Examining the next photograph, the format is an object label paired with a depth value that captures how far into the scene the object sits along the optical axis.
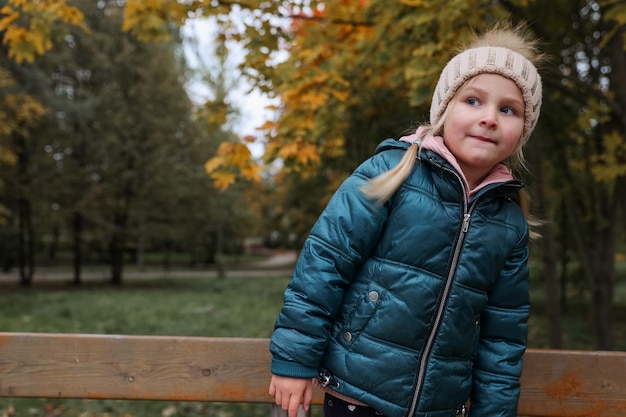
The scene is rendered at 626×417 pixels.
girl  1.48
